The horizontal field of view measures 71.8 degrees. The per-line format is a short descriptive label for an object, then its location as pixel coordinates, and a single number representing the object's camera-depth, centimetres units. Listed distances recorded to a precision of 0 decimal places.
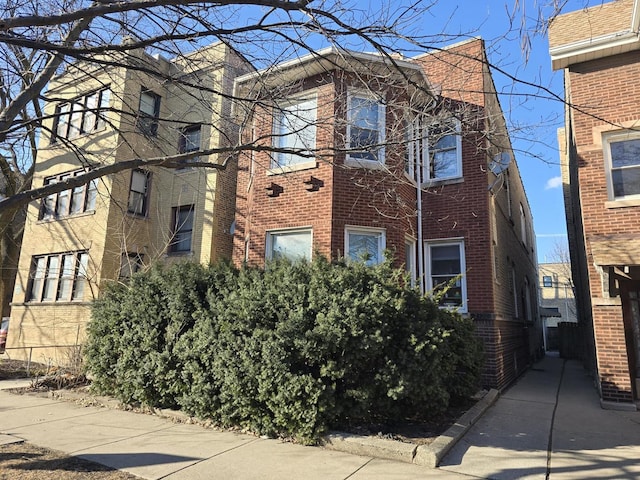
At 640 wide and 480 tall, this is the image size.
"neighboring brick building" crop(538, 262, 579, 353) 4662
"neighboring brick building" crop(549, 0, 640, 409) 845
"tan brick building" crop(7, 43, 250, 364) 1430
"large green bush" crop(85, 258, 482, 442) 563
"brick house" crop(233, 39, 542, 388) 945
